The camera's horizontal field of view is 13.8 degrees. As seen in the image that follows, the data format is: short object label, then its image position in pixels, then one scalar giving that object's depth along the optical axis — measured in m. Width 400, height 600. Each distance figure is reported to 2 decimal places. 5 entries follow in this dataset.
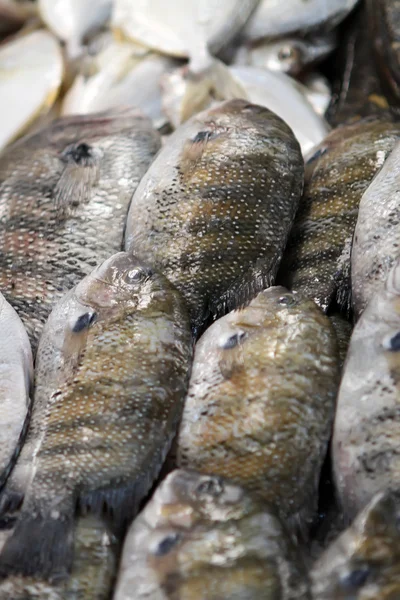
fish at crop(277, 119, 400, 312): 0.93
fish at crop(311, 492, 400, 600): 0.78
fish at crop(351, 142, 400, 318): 0.90
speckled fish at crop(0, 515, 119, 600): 0.80
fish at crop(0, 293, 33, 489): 0.86
